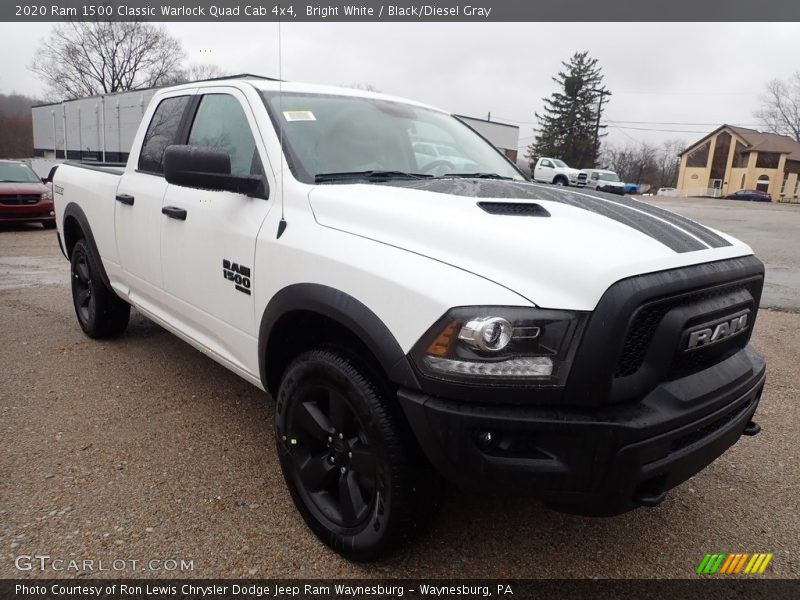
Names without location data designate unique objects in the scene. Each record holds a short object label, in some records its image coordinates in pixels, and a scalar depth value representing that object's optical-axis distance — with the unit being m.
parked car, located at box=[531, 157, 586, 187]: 29.93
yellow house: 55.56
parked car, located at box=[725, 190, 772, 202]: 49.70
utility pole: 58.31
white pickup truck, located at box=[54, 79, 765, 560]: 1.74
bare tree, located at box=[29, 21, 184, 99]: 46.38
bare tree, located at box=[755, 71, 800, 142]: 66.56
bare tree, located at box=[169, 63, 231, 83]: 45.40
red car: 12.65
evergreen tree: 58.69
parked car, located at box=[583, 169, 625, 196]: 30.81
